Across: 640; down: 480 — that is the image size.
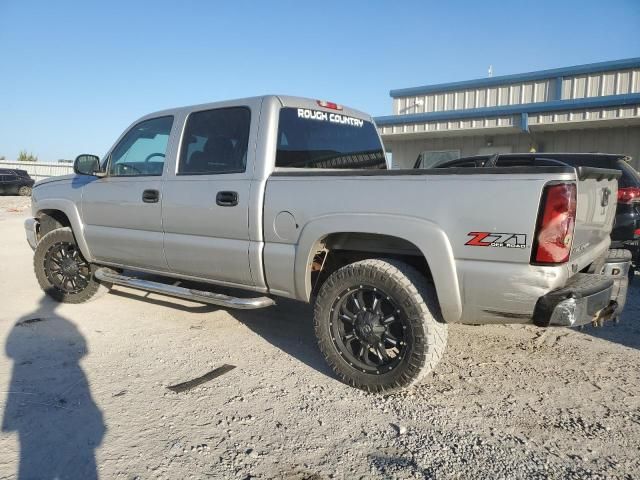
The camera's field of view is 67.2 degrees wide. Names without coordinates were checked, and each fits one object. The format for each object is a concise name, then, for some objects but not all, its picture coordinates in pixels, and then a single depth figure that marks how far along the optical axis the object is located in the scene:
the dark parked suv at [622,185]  5.73
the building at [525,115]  11.14
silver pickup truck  2.66
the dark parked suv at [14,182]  25.05
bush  41.88
